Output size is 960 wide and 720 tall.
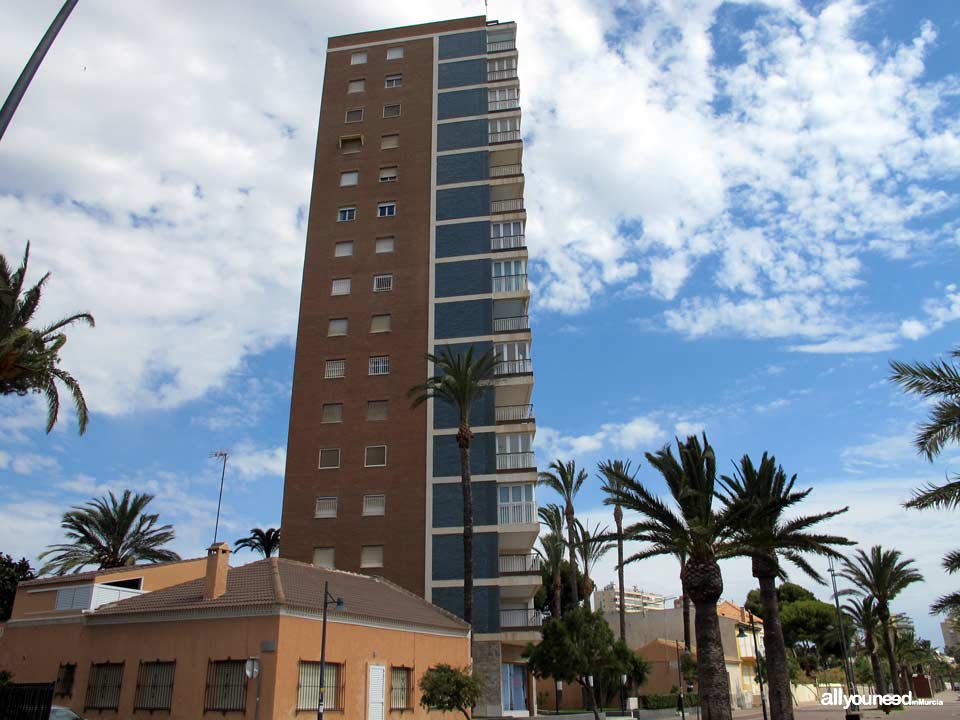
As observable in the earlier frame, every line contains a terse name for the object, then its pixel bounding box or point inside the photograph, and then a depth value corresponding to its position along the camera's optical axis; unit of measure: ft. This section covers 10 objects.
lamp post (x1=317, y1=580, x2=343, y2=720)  67.44
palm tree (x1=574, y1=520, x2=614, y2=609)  178.19
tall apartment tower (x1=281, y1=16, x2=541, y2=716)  121.49
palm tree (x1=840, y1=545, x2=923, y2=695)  153.79
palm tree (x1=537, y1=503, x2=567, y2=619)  180.24
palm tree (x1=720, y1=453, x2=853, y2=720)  73.05
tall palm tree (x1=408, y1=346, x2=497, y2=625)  105.81
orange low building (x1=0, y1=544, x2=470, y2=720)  70.28
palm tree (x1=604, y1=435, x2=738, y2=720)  68.80
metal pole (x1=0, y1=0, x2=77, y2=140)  27.09
